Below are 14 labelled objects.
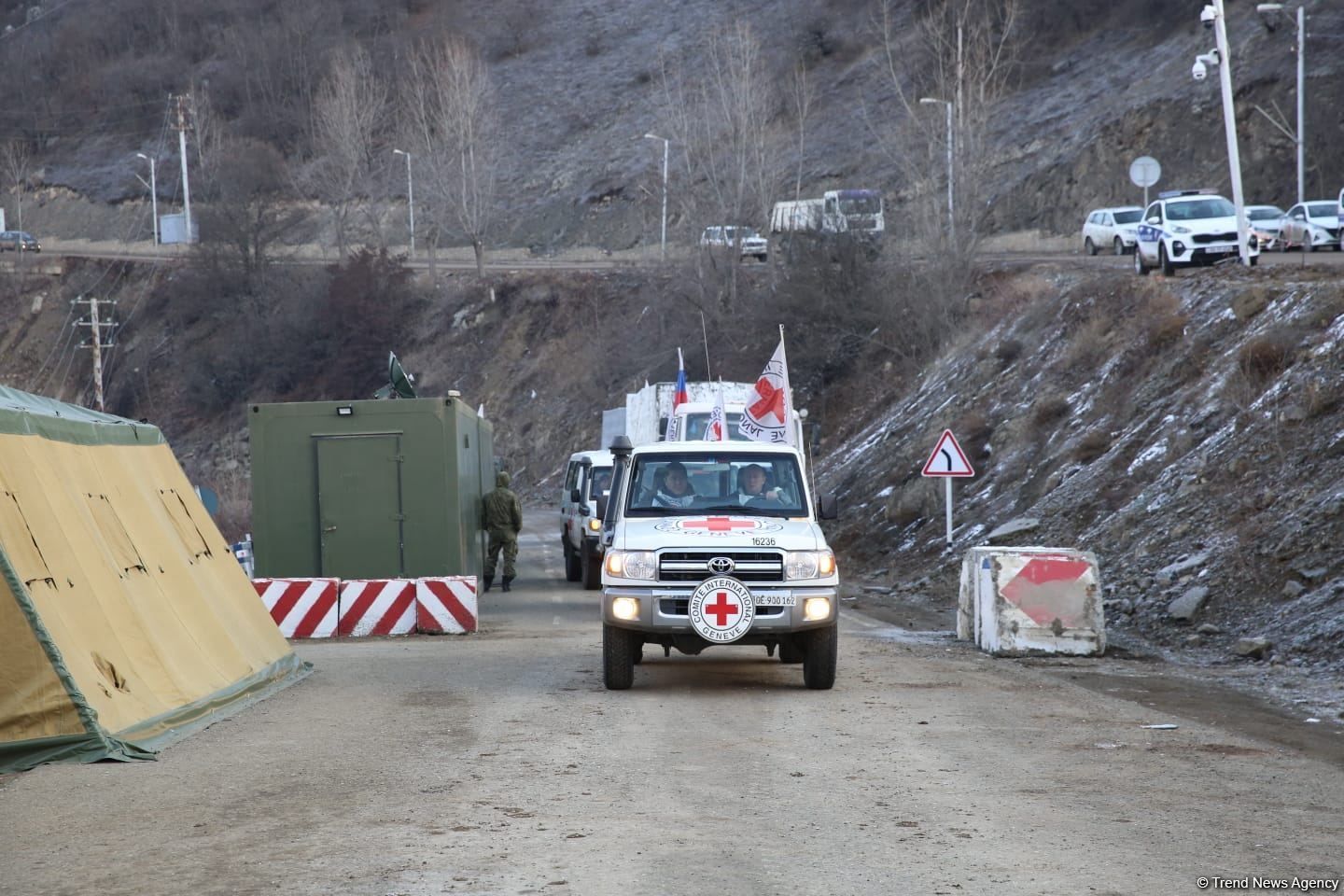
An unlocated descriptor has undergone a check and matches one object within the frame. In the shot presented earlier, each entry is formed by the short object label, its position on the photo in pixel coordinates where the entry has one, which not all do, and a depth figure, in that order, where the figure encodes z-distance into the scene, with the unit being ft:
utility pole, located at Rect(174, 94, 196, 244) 301.84
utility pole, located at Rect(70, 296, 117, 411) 197.08
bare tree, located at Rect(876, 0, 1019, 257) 153.58
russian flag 93.02
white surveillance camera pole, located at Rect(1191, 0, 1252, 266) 102.58
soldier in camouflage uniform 84.02
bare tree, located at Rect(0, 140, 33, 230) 378.53
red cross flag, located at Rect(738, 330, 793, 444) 81.87
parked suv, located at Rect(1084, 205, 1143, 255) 160.86
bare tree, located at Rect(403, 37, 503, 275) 266.77
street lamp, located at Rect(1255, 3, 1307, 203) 176.14
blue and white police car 119.34
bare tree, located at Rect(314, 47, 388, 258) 300.61
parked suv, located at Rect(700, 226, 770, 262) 204.54
